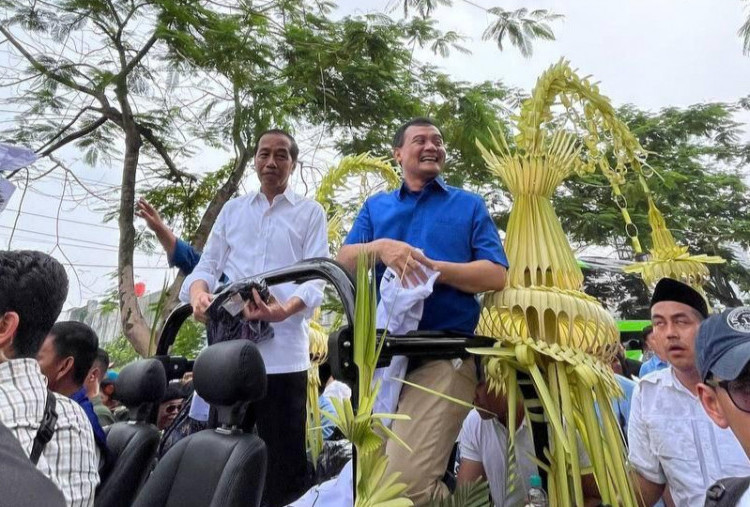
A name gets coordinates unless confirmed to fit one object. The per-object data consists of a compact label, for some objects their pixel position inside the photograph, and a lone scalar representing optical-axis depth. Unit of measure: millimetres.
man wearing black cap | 2467
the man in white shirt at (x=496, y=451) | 2340
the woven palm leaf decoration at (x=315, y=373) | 3396
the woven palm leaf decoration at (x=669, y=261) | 2680
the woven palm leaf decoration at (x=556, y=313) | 2170
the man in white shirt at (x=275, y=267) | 2656
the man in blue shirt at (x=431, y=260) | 2164
